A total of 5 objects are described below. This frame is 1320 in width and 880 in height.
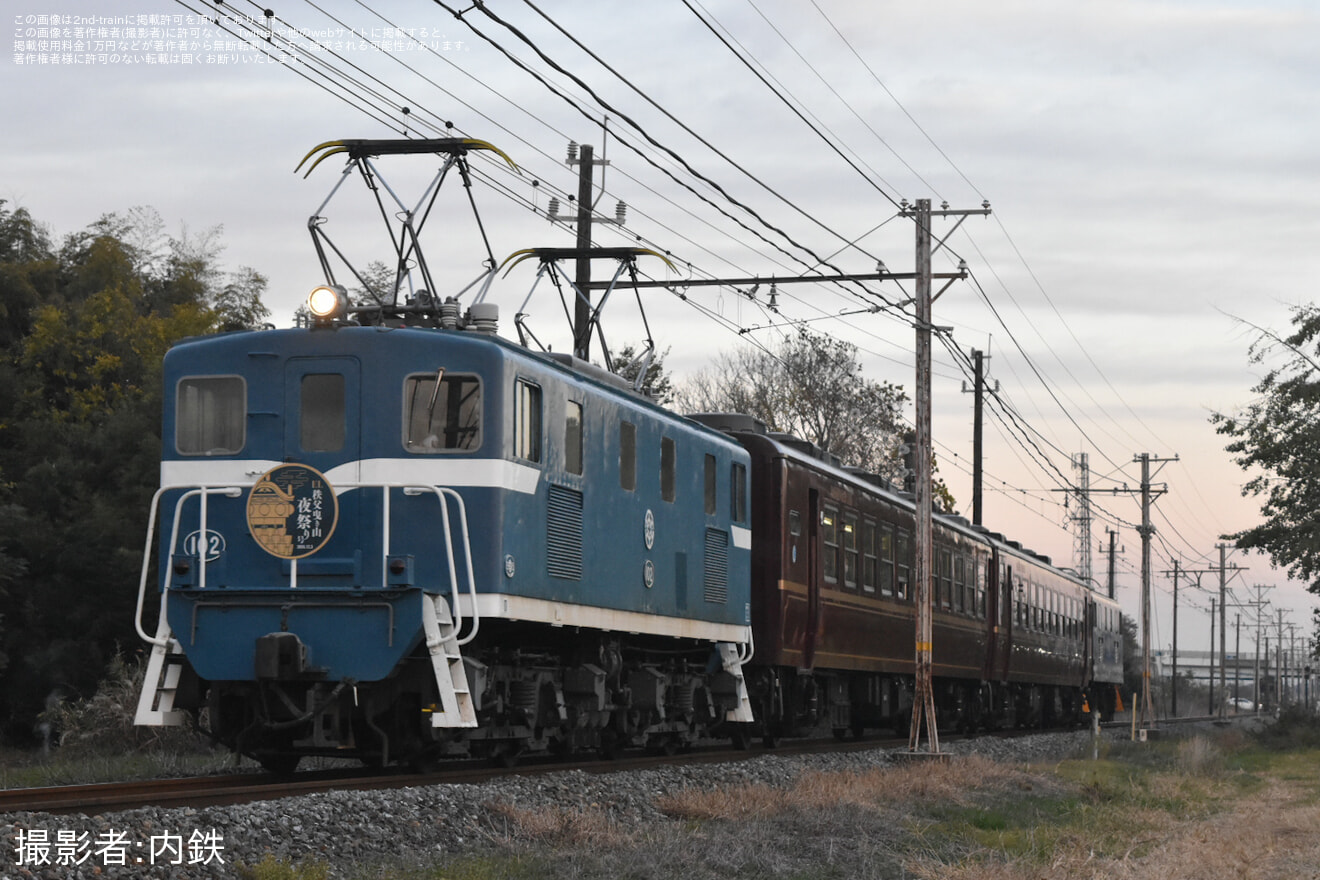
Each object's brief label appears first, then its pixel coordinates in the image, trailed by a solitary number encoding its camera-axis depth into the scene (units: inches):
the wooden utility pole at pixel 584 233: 1067.3
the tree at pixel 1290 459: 1633.9
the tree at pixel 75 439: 1477.6
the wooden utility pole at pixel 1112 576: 3535.9
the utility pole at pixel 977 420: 1738.4
